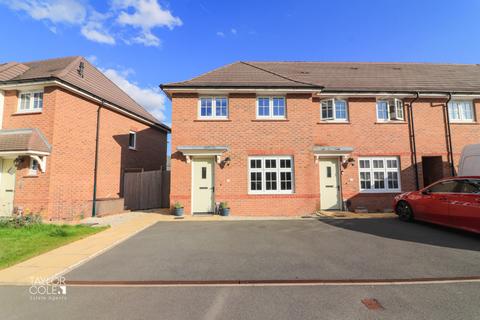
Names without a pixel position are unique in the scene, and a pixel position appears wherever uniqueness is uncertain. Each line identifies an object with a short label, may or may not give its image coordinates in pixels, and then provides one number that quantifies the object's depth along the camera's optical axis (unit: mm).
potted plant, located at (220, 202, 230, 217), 10289
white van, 8606
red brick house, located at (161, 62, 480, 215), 10742
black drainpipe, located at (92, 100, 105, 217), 11111
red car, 6632
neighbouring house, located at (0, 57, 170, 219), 9742
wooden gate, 12844
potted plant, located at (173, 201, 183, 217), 10328
